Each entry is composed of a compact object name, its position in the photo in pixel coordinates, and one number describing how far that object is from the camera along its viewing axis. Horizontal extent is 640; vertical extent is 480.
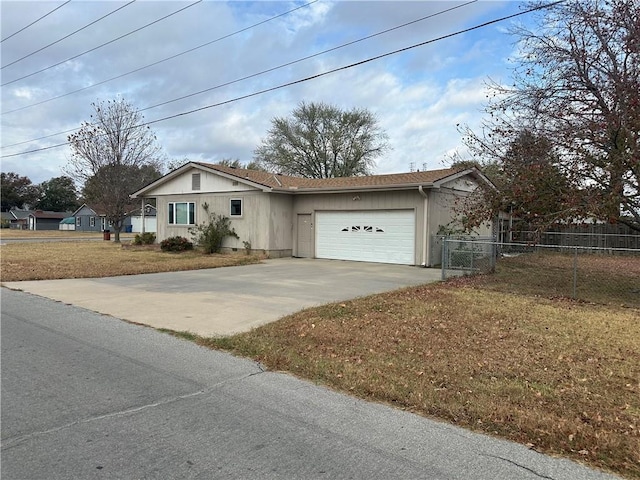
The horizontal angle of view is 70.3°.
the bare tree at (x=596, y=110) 9.79
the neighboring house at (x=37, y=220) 77.38
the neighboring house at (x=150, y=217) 57.65
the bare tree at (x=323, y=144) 41.53
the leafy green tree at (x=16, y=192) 88.12
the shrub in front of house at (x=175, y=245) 21.59
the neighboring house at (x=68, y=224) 73.12
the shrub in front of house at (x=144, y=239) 25.85
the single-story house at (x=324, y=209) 16.66
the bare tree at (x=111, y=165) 30.67
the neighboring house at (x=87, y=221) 66.81
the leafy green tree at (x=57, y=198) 91.12
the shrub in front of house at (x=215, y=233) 20.84
